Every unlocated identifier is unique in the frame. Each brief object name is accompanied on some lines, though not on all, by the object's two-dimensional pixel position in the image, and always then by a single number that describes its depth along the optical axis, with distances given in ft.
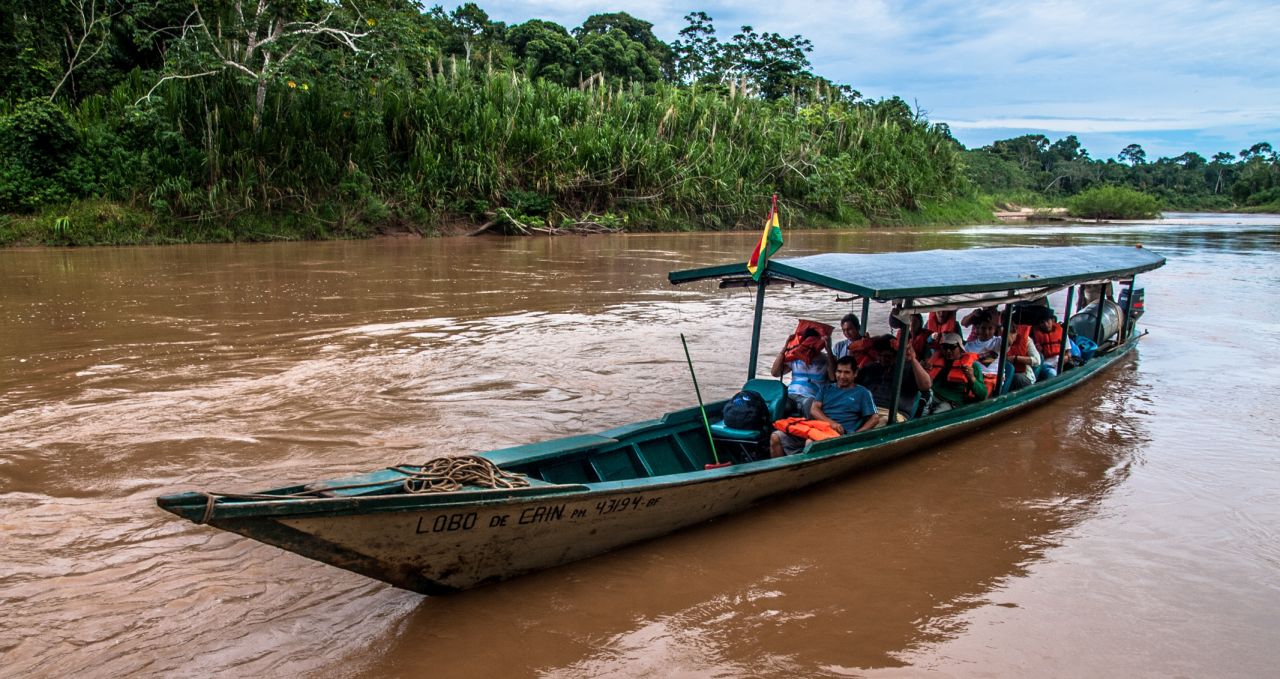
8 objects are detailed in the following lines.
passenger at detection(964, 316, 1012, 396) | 22.50
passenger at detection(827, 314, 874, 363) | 20.92
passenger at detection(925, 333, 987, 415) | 21.22
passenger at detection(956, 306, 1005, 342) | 22.90
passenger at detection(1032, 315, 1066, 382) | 25.86
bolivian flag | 17.76
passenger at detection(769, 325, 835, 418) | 19.92
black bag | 18.07
